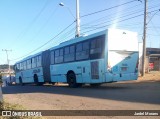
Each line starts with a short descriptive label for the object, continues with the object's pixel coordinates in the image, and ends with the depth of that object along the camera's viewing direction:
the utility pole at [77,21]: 15.17
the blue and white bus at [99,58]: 8.28
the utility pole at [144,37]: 14.53
